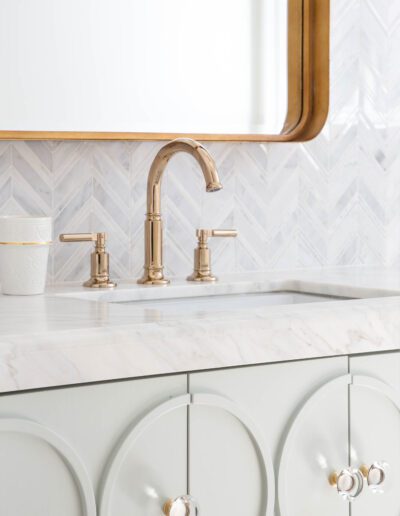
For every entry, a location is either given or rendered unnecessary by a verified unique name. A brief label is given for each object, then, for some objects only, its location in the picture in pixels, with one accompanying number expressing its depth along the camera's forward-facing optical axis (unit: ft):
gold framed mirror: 7.18
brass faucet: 7.28
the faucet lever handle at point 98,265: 7.26
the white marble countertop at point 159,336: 5.40
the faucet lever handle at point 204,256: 7.57
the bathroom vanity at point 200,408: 5.43
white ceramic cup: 6.68
